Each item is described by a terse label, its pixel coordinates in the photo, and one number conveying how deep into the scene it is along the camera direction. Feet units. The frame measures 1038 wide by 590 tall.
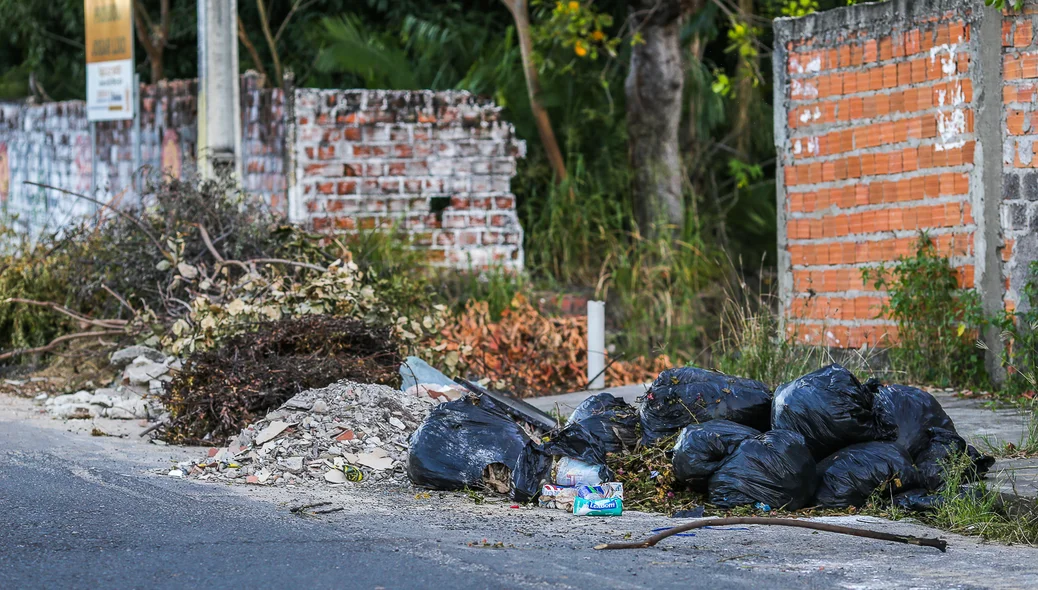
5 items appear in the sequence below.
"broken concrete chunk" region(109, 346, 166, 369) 55.72
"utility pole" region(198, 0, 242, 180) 68.03
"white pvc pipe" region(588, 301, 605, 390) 57.62
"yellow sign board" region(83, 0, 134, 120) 77.82
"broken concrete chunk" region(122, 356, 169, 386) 53.78
